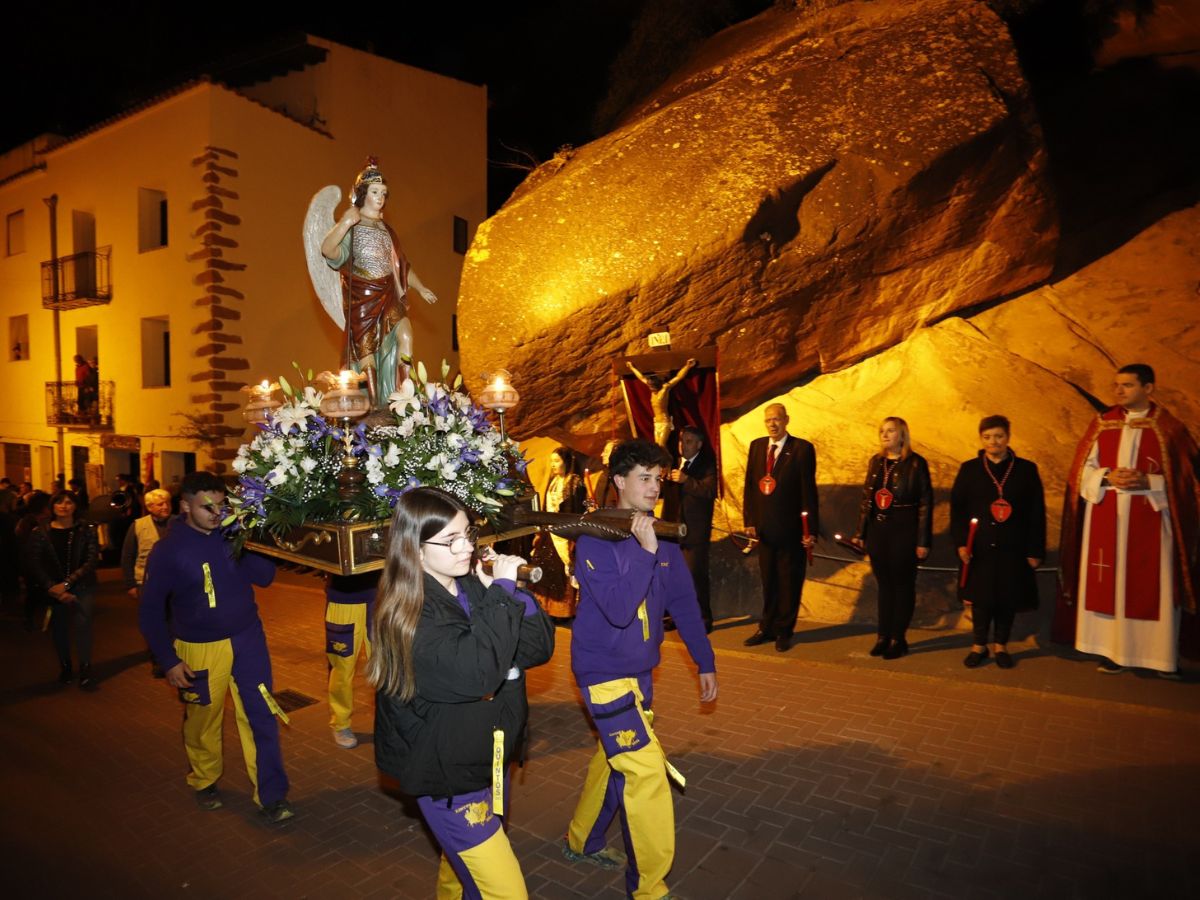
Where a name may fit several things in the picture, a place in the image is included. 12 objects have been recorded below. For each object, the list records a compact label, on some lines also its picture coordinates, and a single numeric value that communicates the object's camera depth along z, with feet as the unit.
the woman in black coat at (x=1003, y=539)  20.31
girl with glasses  8.25
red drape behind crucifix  26.61
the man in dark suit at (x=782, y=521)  22.84
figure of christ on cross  26.23
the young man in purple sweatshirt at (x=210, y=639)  13.61
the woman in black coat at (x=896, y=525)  21.24
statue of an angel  14.07
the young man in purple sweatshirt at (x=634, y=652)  10.30
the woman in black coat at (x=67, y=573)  22.40
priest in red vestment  18.92
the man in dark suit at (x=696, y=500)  24.72
